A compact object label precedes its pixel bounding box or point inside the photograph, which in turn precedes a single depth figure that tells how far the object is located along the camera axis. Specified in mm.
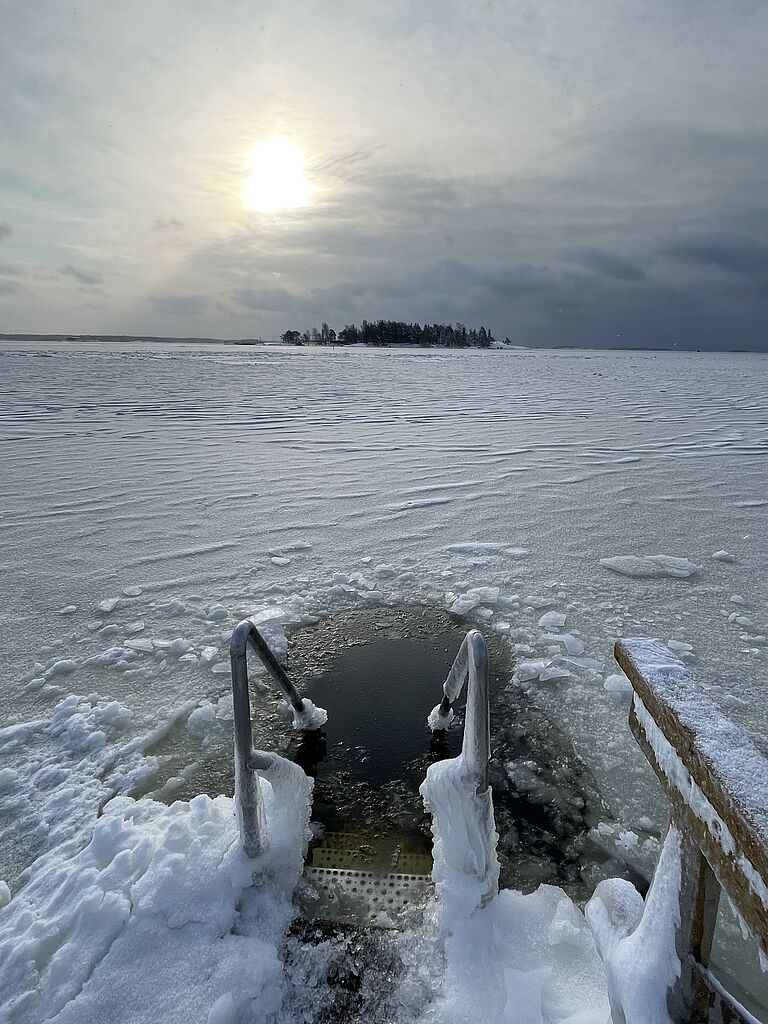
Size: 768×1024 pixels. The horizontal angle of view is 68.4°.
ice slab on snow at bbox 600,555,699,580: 4863
